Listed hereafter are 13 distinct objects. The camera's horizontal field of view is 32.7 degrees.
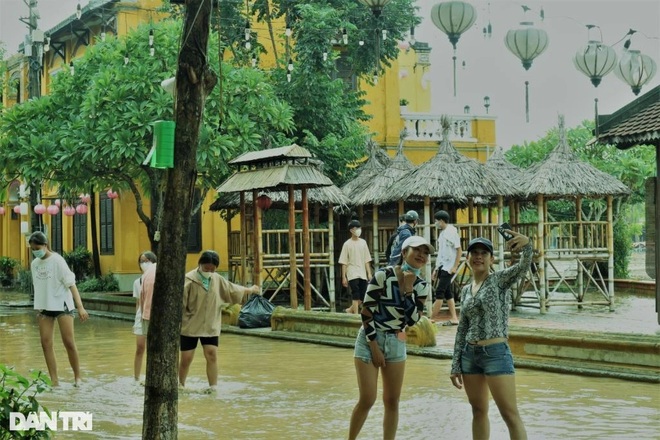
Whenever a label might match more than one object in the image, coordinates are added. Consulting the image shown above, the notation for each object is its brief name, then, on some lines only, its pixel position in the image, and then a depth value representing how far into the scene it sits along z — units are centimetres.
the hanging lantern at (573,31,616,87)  1622
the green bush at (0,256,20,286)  4341
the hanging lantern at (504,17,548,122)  1517
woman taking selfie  778
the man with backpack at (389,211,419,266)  1601
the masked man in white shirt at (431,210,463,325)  1902
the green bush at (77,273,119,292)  3269
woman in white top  1274
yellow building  3294
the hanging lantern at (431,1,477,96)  1457
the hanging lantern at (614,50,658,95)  1628
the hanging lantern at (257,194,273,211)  2239
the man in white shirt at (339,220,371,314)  2069
